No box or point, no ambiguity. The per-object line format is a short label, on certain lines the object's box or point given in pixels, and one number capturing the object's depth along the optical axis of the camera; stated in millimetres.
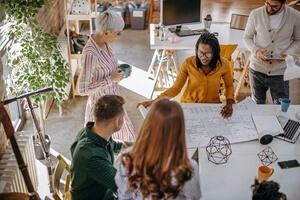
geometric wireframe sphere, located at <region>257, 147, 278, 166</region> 2495
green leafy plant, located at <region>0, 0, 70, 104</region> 3363
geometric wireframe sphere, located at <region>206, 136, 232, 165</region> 2510
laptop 2695
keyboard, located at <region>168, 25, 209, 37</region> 4700
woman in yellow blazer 2916
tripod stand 2180
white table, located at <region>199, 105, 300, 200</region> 2261
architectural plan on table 2672
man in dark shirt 2197
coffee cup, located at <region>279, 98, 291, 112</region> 2963
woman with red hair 1771
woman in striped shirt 3068
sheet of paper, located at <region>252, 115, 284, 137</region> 2699
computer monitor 4586
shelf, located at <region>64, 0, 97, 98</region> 4695
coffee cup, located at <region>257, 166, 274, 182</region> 2258
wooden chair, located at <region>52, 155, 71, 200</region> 2418
